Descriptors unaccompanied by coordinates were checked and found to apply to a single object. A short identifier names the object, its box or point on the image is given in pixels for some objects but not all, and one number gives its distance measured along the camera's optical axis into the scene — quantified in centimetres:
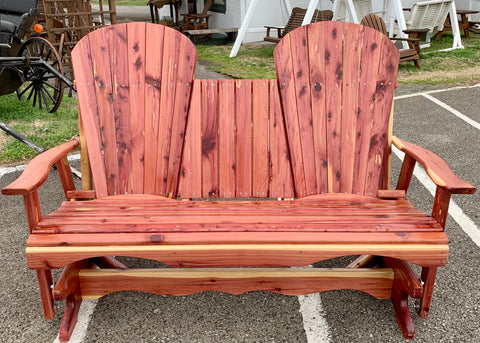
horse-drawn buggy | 555
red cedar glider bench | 275
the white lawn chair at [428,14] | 928
